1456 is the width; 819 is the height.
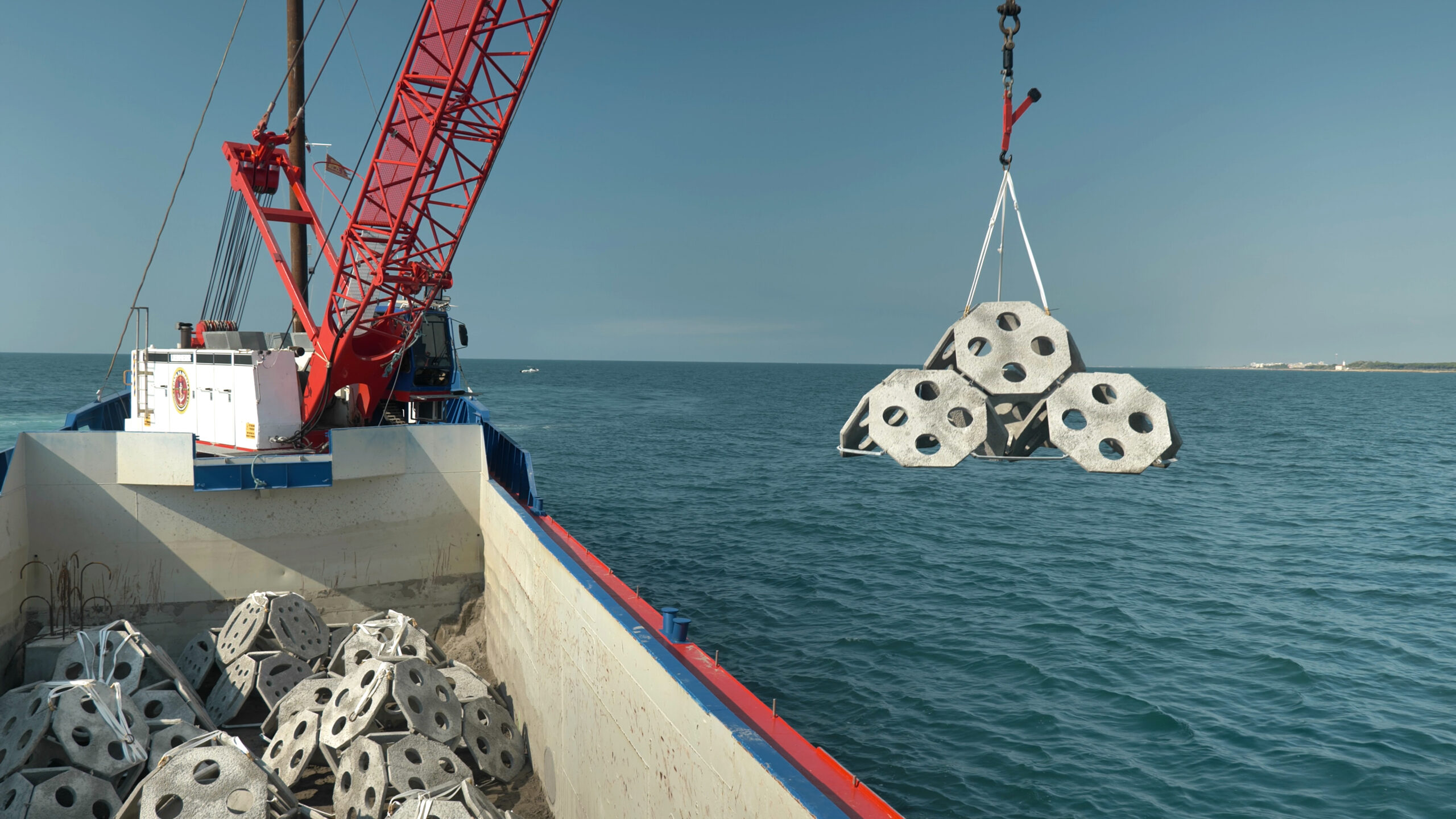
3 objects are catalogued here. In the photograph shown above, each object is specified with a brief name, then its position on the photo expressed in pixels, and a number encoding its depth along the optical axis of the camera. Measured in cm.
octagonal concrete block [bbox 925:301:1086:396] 913
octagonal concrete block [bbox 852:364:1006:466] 878
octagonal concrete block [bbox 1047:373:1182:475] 858
